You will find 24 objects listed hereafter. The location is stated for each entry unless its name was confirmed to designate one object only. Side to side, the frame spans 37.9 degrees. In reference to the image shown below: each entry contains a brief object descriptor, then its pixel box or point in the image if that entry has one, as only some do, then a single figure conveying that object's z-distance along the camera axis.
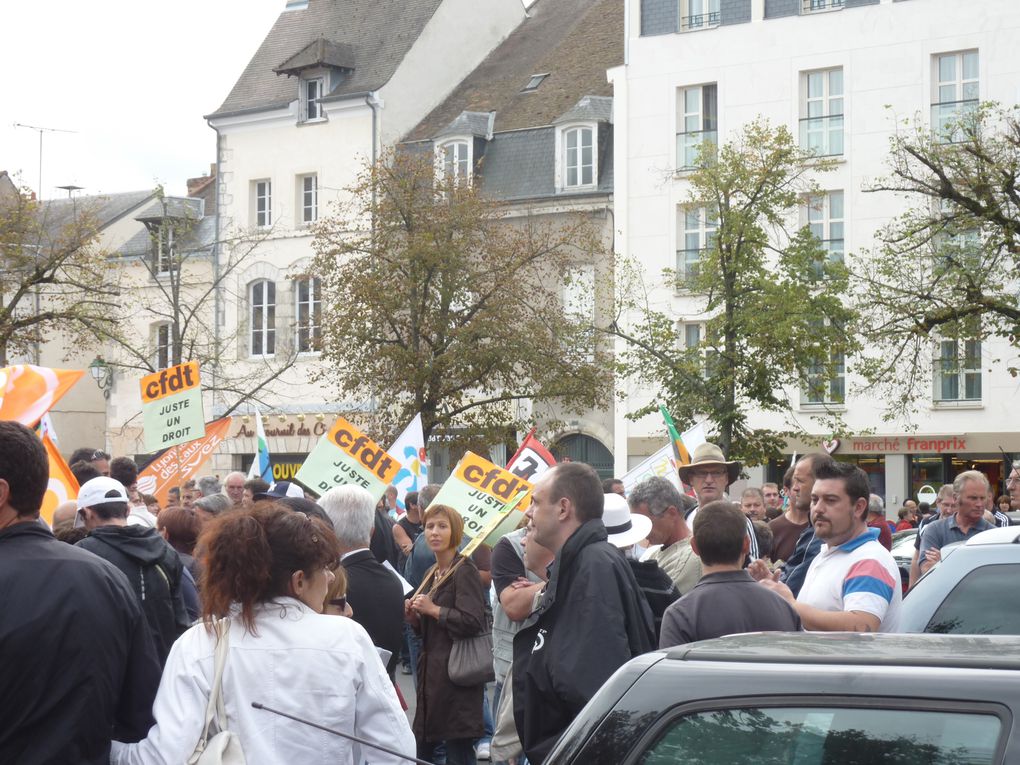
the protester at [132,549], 6.53
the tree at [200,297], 40.47
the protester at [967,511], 11.28
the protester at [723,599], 5.54
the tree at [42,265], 29.31
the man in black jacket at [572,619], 5.51
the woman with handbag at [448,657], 8.27
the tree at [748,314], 27.97
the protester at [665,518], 7.78
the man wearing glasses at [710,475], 9.49
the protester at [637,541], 6.57
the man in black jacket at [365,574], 7.07
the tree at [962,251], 20.70
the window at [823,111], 35.75
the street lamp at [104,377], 41.72
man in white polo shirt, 5.86
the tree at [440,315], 30.27
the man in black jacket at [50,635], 4.16
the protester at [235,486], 13.97
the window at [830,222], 35.66
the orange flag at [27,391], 11.67
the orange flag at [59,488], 10.38
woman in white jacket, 4.02
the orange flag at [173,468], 14.89
